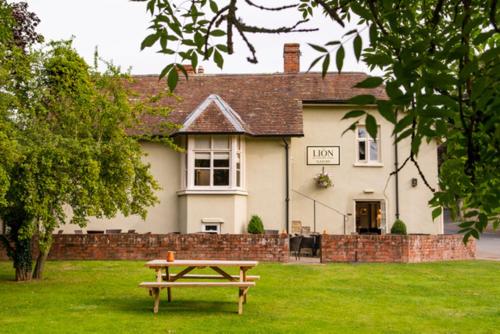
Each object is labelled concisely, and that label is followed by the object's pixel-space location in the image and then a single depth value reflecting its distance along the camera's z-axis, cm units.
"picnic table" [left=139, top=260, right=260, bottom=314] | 1279
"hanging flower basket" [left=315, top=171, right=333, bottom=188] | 2819
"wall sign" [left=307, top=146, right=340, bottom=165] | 2872
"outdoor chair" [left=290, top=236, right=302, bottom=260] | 2436
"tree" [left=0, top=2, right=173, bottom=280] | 1628
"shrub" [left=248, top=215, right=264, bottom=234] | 2654
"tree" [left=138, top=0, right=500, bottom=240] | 294
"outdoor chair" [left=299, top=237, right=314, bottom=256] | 2458
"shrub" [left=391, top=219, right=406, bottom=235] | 2664
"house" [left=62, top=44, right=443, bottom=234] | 2664
